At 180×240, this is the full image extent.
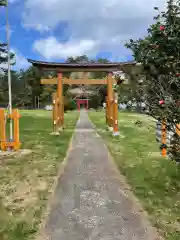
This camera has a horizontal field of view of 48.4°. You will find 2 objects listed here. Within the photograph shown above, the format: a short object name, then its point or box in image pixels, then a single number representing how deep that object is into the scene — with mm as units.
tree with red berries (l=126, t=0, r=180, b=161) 2265
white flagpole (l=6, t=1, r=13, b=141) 5911
